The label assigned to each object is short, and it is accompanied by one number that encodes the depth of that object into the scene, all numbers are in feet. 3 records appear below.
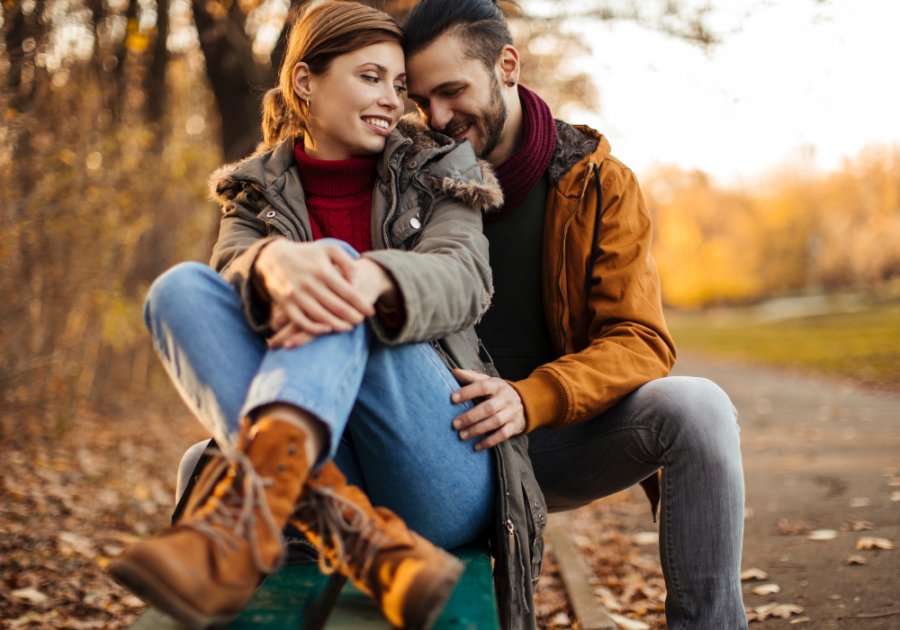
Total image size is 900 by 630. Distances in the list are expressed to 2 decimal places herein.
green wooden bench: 4.51
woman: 4.21
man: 5.96
